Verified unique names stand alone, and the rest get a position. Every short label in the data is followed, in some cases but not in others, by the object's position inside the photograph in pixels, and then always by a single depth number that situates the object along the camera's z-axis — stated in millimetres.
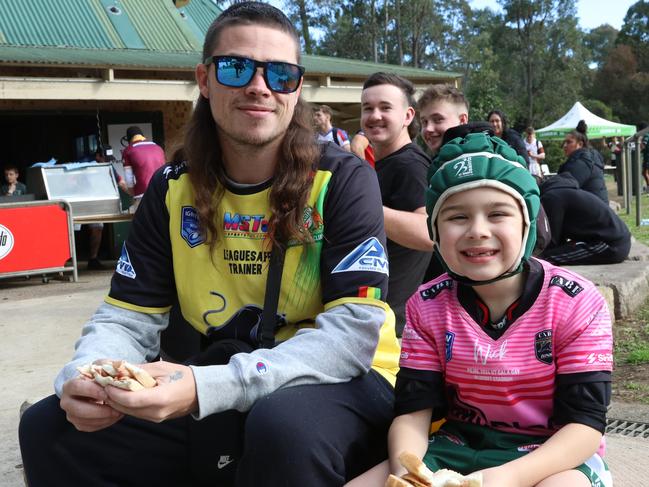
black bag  2170
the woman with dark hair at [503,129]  8380
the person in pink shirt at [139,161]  10617
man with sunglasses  1871
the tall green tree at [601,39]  80375
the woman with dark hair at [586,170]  8562
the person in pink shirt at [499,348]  1805
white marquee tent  26875
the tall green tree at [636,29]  62644
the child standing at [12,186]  11438
